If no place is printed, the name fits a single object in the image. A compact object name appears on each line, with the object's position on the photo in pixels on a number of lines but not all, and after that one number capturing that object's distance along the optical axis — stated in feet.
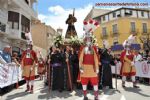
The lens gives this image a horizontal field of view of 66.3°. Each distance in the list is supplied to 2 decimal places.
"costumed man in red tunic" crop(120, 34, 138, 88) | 16.67
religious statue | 23.02
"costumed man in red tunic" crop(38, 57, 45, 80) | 25.39
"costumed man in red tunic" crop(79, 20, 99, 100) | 12.03
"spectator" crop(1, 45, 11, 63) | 15.86
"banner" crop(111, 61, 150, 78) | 19.27
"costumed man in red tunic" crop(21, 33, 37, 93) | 15.12
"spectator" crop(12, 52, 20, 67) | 17.52
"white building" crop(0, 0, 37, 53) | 35.88
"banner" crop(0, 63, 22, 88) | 13.87
